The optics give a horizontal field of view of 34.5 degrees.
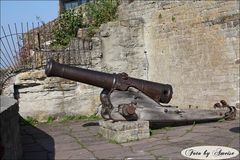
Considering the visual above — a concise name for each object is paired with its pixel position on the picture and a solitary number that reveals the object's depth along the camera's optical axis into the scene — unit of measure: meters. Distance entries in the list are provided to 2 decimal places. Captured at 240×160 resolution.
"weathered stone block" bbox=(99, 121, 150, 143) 6.76
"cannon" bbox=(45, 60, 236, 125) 7.01
